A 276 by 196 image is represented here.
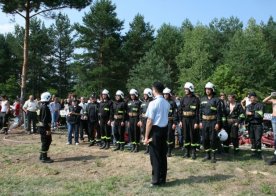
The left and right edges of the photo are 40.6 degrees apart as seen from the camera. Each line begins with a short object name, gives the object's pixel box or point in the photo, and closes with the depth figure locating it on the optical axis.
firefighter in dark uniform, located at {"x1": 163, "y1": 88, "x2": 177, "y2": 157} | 12.32
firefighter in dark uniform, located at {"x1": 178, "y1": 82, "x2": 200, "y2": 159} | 11.35
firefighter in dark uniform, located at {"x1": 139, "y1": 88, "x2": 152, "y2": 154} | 12.86
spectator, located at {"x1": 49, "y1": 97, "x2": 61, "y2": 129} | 21.16
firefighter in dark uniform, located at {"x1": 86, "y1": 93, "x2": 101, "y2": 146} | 14.93
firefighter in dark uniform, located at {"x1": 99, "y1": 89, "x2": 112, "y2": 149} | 14.02
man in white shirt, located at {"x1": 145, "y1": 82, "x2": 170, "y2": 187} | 8.33
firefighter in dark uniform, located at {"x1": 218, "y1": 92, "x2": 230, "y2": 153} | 12.37
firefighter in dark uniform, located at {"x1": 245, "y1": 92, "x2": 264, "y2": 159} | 11.80
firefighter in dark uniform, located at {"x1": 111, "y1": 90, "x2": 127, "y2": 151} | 13.51
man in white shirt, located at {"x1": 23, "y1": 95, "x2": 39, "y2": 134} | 19.39
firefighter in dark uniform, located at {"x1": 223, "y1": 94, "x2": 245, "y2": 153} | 12.73
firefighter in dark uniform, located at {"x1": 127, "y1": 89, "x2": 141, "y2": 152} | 13.07
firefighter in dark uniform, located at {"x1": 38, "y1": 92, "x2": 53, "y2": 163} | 11.67
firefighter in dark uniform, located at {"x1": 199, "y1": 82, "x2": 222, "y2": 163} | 10.89
